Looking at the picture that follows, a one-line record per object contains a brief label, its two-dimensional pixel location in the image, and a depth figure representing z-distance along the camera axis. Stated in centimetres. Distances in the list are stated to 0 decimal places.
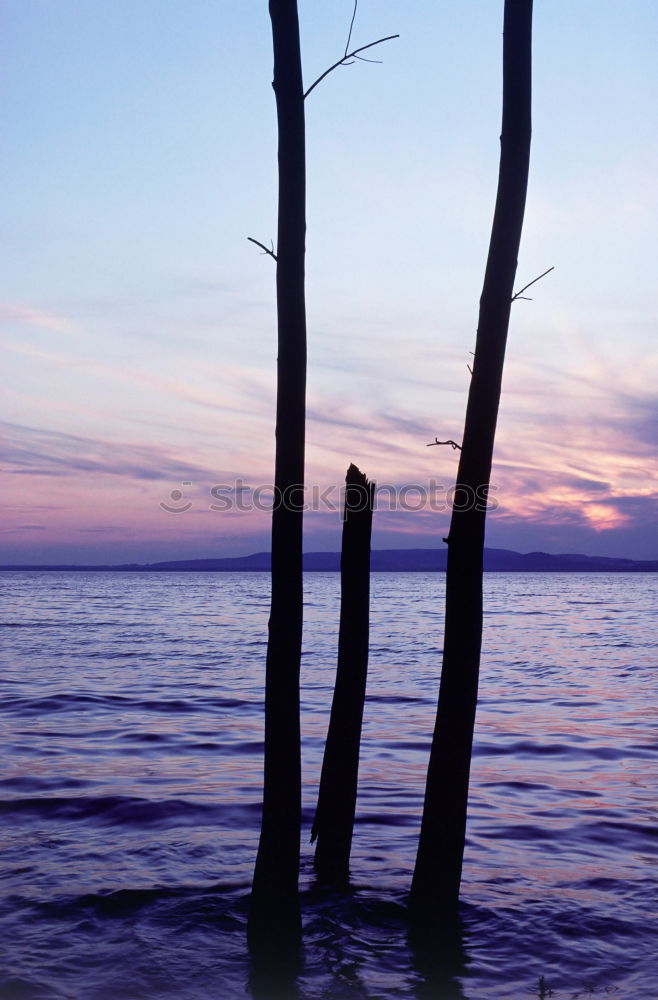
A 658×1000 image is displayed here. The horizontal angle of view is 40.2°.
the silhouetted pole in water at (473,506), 596
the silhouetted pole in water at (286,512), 580
